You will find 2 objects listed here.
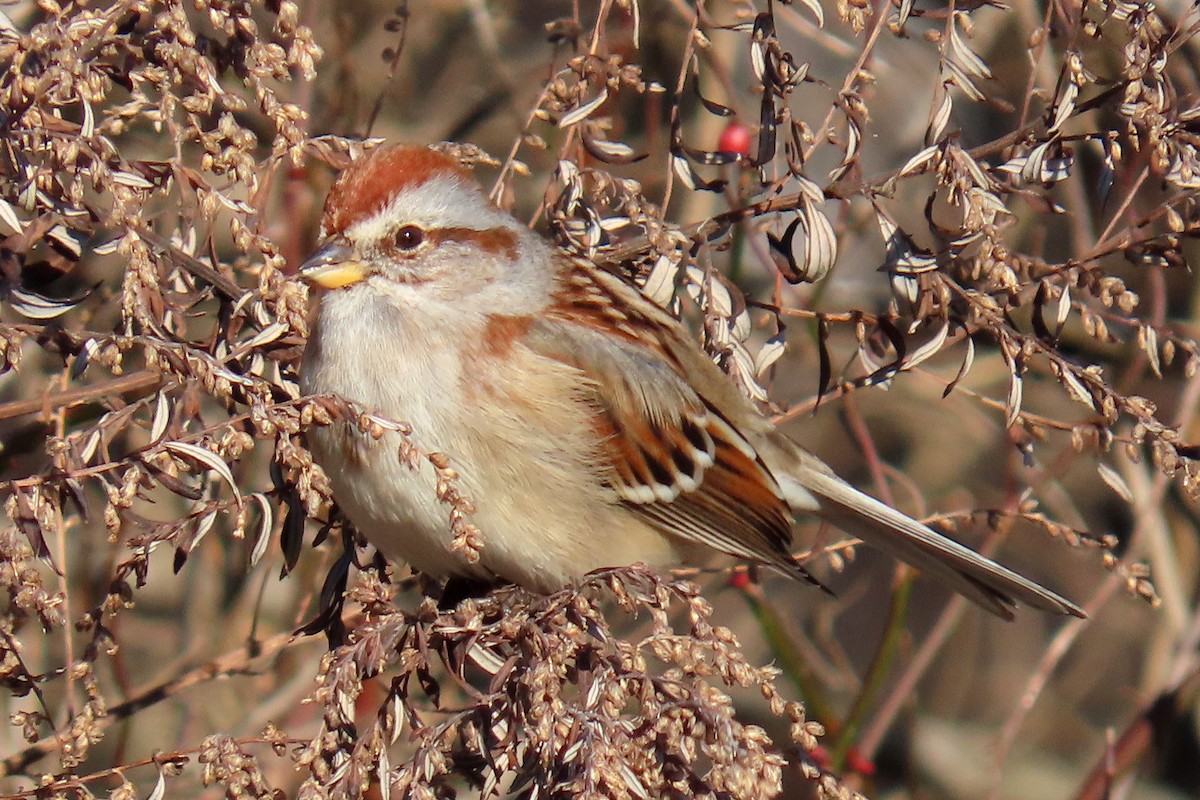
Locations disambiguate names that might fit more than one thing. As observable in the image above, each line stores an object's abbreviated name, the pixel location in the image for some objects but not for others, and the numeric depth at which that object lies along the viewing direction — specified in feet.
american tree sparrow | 15.60
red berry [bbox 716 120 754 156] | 20.89
